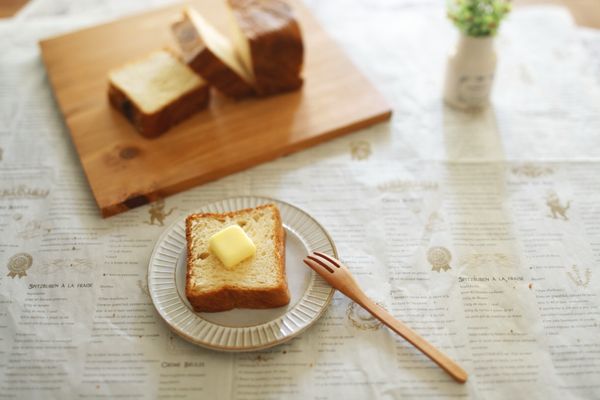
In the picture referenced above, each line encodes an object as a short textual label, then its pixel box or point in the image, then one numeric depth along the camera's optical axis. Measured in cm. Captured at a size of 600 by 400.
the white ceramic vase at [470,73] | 68
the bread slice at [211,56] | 69
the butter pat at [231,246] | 54
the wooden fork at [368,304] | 51
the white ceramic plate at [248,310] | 52
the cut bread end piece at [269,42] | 69
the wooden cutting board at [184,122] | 66
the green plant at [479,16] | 66
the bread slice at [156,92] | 68
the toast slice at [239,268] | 53
